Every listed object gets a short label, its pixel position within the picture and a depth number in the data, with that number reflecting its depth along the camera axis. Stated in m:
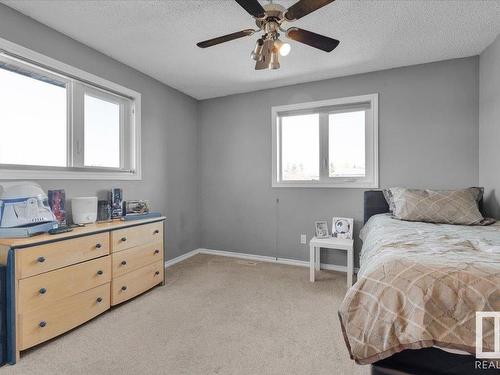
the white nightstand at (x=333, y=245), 2.72
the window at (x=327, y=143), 3.21
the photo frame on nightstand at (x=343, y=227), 3.14
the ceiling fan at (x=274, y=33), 1.48
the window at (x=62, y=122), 2.08
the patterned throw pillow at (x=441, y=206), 2.30
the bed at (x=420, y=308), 1.04
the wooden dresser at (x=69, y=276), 1.61
